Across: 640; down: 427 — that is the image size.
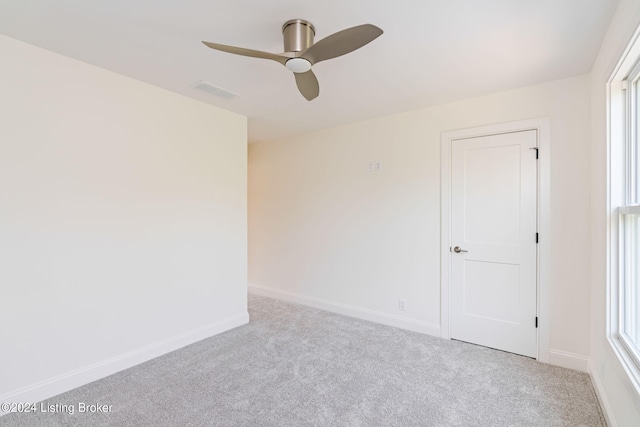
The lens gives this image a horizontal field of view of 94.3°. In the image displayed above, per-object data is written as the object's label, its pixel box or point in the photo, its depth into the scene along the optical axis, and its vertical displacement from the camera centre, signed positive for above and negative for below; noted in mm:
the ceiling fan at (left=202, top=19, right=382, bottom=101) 1506 +881
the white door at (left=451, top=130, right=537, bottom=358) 2629 -300
